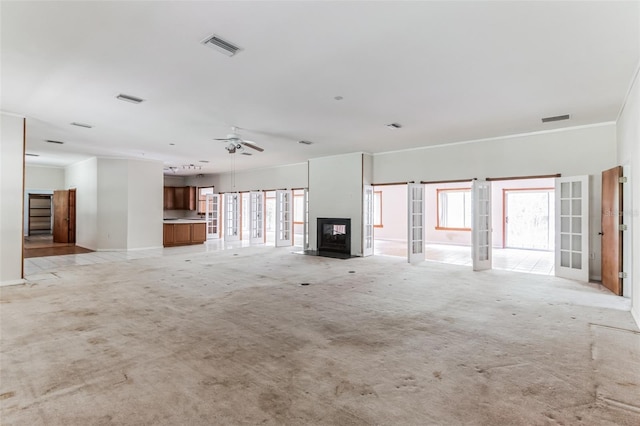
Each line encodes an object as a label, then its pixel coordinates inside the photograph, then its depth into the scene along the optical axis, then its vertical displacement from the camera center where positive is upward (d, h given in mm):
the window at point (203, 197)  14739 +828
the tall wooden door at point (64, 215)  11469 -59
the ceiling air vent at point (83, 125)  6122 +1741
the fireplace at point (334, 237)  9336 -668
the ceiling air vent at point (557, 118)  5535 +1753
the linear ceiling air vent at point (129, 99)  4591 +1706
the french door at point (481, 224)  7203 -185
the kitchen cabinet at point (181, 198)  14602 +752
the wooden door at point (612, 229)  4949 -211
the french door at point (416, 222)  8242 -171
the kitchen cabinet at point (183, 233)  11591 -705
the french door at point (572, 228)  6086 -226
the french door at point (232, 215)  13328 -22
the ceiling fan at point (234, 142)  6126 +1416
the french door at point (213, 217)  14522 -124
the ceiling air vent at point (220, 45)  3020 +1671
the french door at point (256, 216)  12348 -55
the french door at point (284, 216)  11414 -44
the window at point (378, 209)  13688 +278
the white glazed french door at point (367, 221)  9047 -164
